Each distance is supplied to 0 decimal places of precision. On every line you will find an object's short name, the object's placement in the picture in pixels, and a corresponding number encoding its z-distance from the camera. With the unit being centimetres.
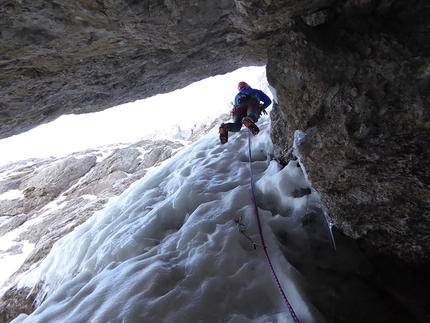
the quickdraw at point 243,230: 377
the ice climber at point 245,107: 623
